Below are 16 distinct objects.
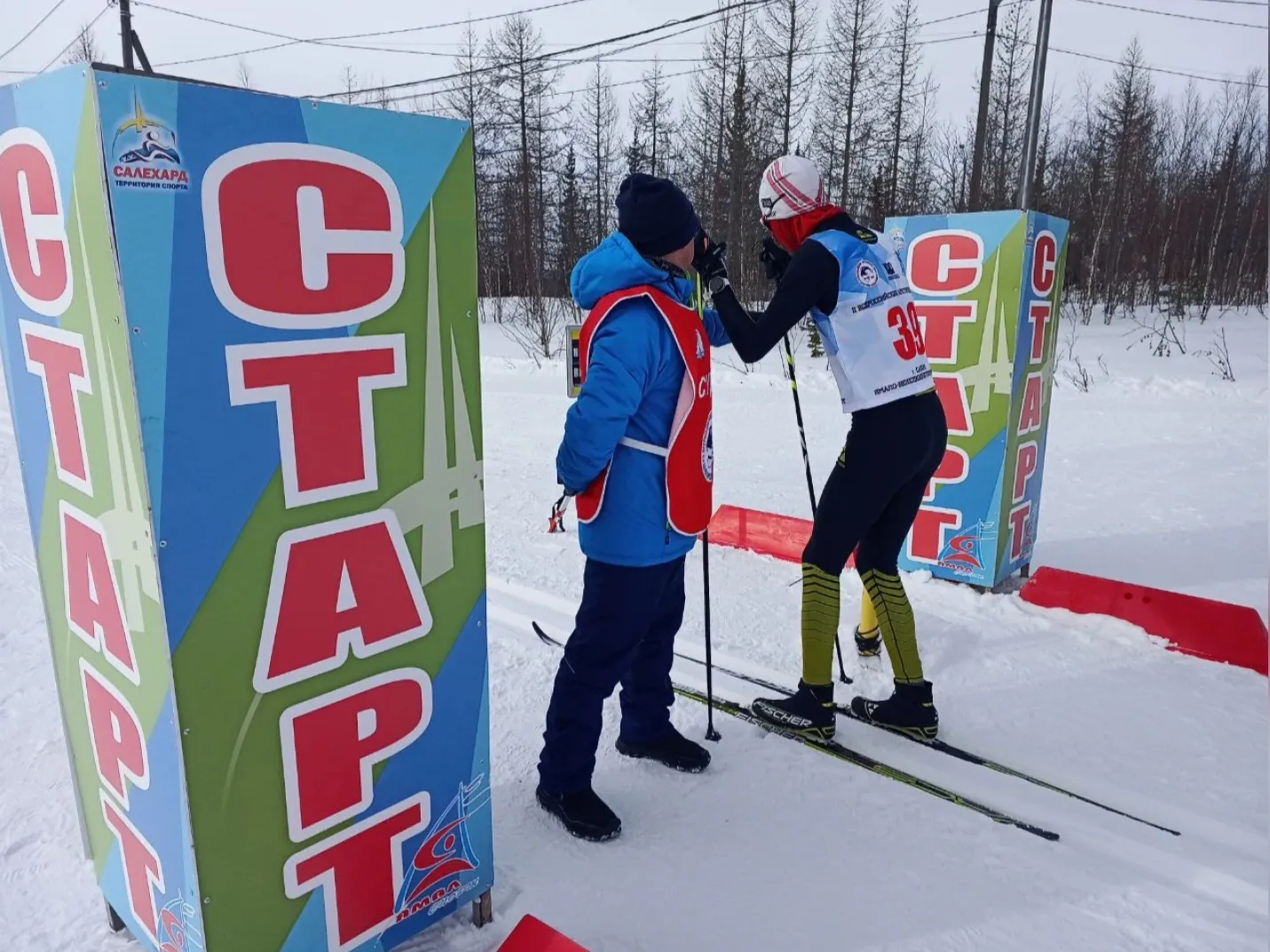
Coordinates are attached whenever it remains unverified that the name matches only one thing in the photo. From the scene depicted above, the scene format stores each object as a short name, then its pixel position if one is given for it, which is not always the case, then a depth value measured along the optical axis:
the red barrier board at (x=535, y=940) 1.89
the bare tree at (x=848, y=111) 23.48
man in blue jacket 2.25
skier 2.80
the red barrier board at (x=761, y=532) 4.90
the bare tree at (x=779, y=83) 22.27
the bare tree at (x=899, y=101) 23.61
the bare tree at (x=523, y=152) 24.67
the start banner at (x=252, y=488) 1.43
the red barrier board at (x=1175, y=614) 3.71
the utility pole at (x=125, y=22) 11.98
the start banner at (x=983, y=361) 4.34
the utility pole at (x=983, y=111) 16.42
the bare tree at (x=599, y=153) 29.30
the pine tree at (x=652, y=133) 27.52
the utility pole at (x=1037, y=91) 10.19
